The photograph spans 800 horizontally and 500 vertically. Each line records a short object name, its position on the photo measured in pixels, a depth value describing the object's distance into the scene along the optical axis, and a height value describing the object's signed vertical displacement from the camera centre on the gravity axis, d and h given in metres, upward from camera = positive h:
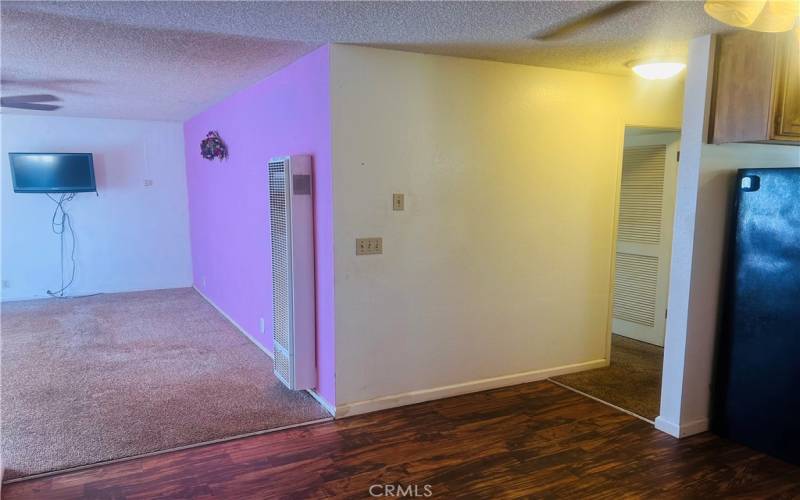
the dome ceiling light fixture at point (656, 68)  3.21 +0.83
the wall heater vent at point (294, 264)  3.19 -0.44
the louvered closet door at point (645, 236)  4.48 -0.35
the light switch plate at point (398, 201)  3.18 -0.03
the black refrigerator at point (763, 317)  2.65 -0.65
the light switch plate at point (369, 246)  3.11 -0.31
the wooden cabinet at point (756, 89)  2.49 +0.55
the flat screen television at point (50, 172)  5.95 +0.26
